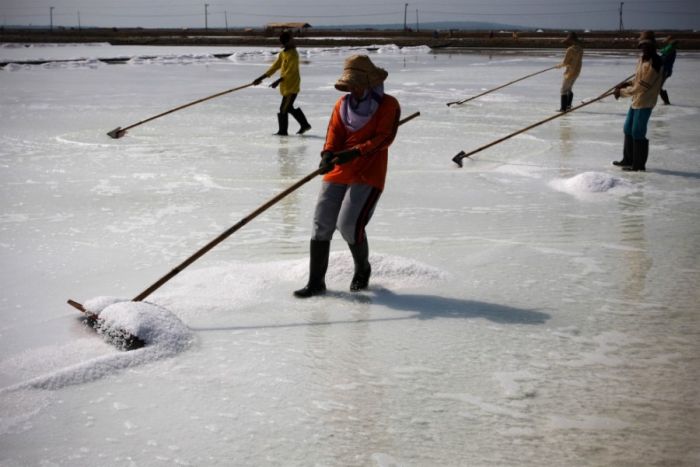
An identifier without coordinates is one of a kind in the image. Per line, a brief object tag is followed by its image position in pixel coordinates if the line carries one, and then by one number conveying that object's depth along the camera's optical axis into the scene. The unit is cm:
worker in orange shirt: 387
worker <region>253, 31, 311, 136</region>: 1011
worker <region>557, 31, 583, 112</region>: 1285
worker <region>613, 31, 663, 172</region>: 769
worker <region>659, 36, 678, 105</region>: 1262
